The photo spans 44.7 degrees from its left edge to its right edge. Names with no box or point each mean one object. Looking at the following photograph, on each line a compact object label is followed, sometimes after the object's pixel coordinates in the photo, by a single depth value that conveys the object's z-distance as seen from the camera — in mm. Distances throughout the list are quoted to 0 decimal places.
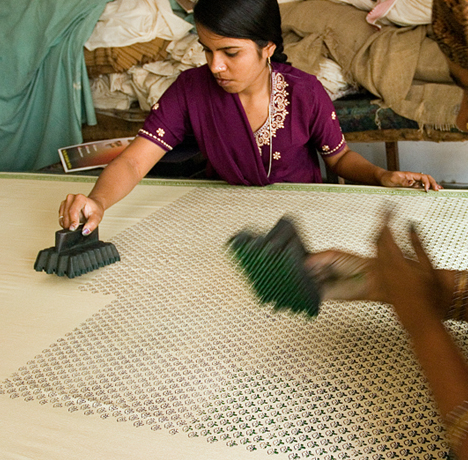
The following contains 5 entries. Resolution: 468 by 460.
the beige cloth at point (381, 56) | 2418
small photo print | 2158
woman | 1429
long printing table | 647
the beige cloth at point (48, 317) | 646
